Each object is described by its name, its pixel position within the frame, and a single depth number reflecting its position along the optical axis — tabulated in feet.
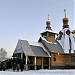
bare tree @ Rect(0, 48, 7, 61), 181.45
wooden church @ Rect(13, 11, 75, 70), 77.20
